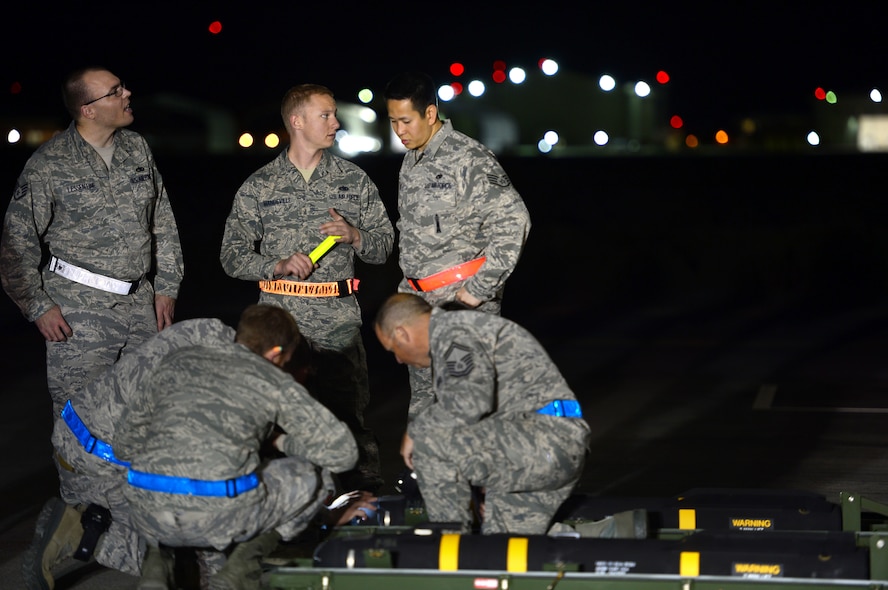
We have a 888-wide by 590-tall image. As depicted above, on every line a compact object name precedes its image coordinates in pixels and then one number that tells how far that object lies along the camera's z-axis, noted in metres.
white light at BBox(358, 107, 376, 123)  75.25
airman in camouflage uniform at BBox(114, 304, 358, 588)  9.18
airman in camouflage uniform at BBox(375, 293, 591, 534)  9.52
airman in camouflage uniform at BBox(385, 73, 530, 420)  11.32
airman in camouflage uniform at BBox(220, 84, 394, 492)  12.37
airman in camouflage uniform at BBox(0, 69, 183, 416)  11.84
